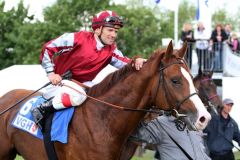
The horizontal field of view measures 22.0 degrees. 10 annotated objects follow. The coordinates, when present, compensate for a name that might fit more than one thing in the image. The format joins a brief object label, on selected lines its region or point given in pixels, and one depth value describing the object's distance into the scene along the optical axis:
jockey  7.01
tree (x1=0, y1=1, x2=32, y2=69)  32.44
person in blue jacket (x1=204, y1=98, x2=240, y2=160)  11.62
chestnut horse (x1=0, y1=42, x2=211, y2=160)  6.19
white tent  16.83
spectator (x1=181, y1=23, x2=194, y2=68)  19.40
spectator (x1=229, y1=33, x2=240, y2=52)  20.30
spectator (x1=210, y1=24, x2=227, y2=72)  20.06
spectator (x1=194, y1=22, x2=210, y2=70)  19.61
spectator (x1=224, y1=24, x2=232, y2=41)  20.27
